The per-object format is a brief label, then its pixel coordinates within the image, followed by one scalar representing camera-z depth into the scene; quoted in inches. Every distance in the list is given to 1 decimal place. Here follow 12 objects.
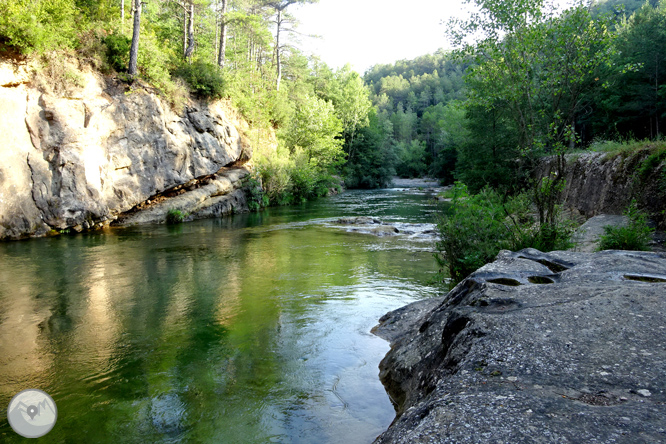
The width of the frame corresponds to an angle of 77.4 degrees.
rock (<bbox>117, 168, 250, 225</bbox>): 832.3
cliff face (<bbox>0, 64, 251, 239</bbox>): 606.9
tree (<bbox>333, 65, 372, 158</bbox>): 2364.8
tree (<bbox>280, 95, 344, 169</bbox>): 1633.6
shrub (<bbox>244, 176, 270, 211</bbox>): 1107.3
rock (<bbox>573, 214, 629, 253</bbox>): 341.7
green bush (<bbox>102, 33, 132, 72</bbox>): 816.3
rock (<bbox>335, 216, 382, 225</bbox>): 819.4
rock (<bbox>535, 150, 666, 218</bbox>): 387.2
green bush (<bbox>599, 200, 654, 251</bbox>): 292.4
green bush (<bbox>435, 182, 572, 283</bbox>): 308.5
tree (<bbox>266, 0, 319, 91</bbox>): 1488.7
